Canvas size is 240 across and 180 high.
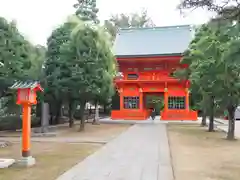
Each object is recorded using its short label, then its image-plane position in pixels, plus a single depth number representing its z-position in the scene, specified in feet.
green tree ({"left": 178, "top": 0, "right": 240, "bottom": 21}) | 11.99
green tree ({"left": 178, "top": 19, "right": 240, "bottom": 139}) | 31.38
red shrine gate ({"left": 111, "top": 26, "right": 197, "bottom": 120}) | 67.12
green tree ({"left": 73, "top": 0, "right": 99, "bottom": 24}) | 80.21
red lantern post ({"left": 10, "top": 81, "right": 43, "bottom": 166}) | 20.04
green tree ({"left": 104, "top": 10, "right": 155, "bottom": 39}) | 114.56
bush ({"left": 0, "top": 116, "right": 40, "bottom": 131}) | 45.03
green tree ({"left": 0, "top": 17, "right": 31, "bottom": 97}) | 30.80
